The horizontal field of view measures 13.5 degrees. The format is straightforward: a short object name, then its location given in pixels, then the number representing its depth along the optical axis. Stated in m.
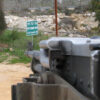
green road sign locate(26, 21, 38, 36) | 18.01
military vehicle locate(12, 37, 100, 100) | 3.21
